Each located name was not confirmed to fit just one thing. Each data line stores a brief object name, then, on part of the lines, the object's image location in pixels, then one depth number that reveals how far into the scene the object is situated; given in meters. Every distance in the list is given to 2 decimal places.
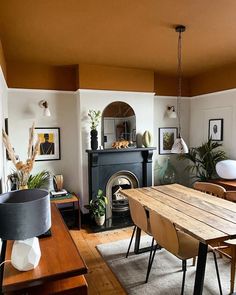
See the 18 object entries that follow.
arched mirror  4.18
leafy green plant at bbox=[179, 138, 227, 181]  4.21
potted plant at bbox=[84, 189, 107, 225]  3.83
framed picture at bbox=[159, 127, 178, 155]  4.86
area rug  2.34
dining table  1.80
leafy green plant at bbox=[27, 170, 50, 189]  3.60
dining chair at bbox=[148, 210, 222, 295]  2.07
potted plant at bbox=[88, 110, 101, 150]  3.92
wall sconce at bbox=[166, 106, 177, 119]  4.70
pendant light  2.48
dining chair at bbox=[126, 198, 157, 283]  2.52
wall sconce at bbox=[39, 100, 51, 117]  3.86
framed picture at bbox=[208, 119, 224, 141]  4.32
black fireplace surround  3.97
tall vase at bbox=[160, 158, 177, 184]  4.81
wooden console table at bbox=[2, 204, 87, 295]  1.36
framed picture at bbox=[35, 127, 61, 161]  4.02
